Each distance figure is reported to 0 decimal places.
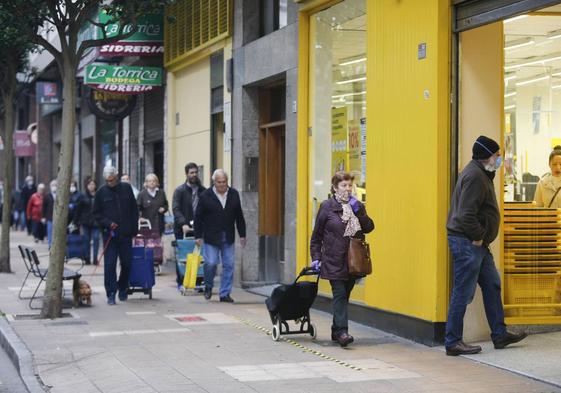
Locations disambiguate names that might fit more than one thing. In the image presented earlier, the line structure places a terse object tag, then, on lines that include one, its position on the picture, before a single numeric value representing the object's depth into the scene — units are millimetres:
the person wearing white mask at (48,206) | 27047
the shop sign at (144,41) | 21750
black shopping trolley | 11180
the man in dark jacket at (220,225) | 15000
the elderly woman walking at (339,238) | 10781
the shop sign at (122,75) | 21688
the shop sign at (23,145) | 44531
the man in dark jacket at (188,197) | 17328
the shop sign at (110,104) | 24438
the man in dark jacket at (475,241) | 9961
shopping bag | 15797
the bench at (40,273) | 14352
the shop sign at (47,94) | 35562
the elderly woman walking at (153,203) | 19562
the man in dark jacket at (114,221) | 14922
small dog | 14500
